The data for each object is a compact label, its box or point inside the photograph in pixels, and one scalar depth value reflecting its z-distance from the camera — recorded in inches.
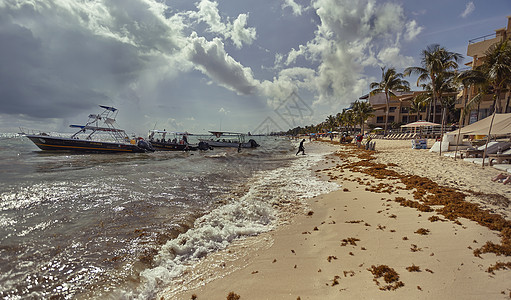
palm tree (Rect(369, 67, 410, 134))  1694.1
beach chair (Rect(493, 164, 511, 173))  360.3
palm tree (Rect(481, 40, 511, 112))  671.1
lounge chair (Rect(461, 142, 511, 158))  473.8
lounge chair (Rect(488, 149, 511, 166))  408.2
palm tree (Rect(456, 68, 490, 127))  742.5
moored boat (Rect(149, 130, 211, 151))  1491.1
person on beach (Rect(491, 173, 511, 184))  307.2
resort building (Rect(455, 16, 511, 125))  1107.3
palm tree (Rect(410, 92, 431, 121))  1556.2
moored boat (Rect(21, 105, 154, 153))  1090.1
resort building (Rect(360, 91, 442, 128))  2245.3
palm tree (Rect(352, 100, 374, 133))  2256.4
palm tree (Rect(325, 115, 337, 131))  4030.5
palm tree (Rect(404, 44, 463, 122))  1077.1
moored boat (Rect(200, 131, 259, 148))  1738.4
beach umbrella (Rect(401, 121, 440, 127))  1029.3
